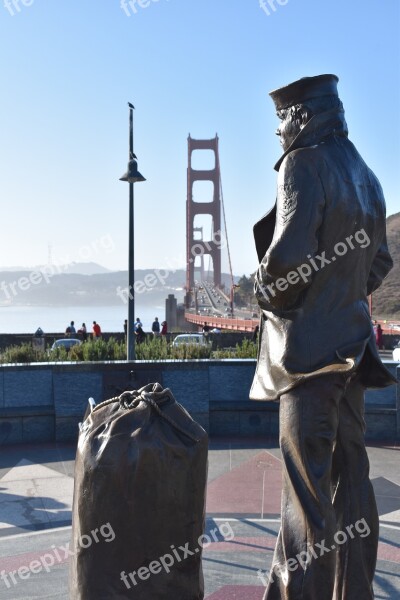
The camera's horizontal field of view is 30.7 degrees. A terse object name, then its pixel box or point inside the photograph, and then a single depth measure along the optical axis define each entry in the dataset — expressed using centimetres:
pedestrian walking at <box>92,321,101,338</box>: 2167
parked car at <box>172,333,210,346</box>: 1862
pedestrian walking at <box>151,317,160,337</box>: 2669
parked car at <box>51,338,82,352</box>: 1897
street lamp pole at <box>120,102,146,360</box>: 1168
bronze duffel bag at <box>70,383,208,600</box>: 264
